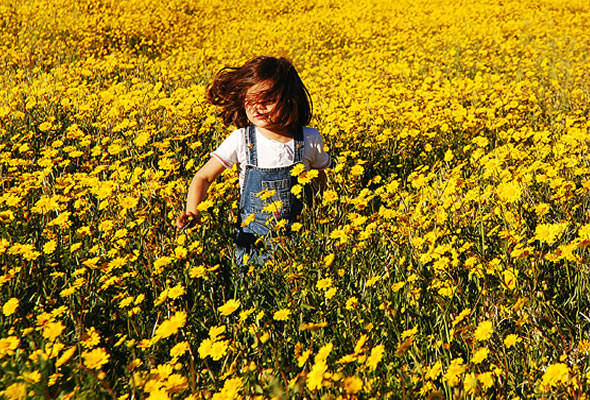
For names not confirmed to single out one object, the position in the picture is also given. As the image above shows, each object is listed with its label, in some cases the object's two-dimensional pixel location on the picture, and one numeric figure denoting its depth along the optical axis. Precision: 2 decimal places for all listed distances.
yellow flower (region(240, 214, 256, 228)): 3.62
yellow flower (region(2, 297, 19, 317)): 3.37
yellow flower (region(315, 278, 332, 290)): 3.44
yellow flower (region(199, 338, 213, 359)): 3.30
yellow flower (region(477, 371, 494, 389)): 3.16
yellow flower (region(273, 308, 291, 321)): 3.38
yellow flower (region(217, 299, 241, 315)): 3.37
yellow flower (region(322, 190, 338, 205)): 3.66
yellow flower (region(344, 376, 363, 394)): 2.95
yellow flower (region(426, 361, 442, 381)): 3.20
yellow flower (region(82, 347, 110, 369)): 3.22
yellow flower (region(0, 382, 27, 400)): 2.83
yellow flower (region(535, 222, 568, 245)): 3.39
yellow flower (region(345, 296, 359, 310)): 3.39
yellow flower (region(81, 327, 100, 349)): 3.31
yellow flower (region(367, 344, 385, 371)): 3.17
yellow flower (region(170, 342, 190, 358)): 3.29
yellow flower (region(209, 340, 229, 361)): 3.27
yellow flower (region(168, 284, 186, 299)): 3.40
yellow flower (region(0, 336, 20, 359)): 3.21
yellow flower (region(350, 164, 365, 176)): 3.99
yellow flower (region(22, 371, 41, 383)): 2.87
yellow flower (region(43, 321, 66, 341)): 3.23
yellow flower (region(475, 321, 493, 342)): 3.23
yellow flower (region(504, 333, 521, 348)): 3.25
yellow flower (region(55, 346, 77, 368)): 3.17
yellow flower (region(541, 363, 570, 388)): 3.15
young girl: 3.73
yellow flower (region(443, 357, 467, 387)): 3.15
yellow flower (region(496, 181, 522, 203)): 3.60
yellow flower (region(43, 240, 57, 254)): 3.61
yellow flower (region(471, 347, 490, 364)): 3.19
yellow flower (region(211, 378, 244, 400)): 3.12
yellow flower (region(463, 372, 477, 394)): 3.13
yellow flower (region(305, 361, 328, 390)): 3.13
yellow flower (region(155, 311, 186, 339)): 3.24
